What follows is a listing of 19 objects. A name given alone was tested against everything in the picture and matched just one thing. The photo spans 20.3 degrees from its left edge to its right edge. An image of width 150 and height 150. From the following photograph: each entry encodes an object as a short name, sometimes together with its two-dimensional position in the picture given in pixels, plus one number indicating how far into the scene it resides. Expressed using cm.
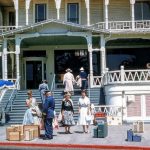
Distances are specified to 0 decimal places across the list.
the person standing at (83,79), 2548
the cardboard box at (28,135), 1570
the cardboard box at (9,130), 1580
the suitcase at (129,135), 1520
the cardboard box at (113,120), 2196
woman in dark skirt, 1716
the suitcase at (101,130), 1642
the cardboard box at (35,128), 1660
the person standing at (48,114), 1606
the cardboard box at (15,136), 1570
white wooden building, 3081
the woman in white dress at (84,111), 1781
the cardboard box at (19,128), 1582
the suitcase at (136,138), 1512
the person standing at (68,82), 2461
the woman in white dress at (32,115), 1866
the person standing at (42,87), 2326
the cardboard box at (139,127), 1806
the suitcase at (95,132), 1653
